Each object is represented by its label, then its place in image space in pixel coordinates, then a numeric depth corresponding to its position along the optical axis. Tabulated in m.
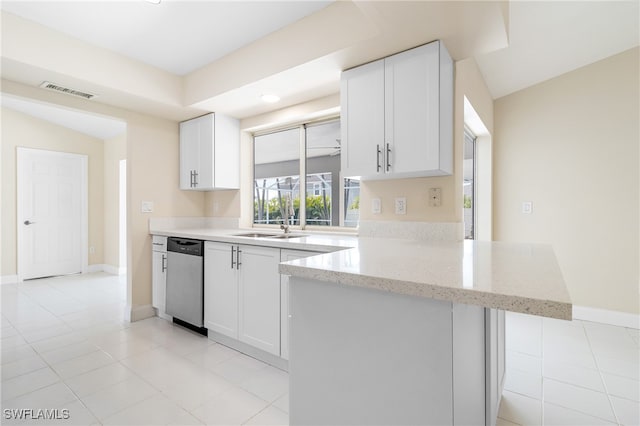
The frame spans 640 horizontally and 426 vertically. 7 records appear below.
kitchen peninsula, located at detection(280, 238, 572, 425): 0.90
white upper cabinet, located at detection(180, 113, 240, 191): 3.49
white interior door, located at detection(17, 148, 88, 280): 5.05
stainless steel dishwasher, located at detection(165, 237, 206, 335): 2.92
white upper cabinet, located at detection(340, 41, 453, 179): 1.95
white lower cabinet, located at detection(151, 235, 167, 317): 3.33
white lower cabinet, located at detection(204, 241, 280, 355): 2.36
